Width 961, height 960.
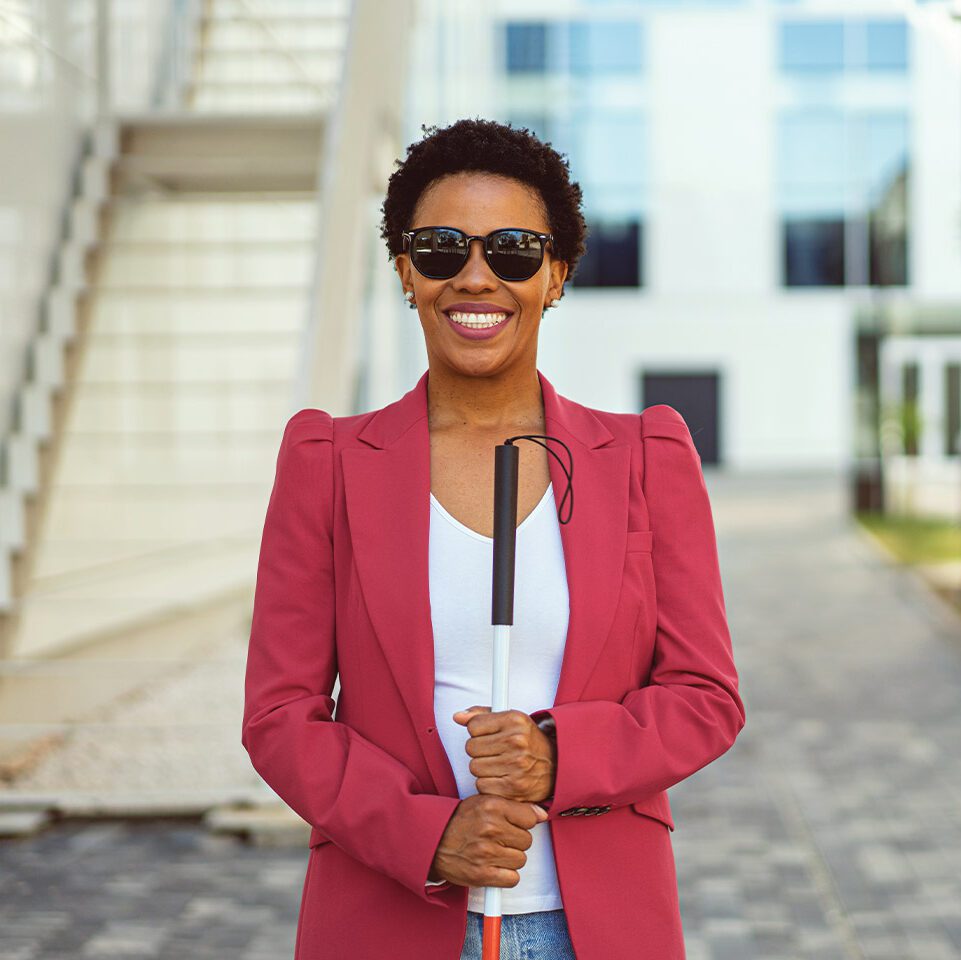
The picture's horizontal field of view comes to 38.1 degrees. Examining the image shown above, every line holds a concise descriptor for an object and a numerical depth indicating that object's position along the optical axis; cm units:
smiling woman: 177
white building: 3234
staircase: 744
